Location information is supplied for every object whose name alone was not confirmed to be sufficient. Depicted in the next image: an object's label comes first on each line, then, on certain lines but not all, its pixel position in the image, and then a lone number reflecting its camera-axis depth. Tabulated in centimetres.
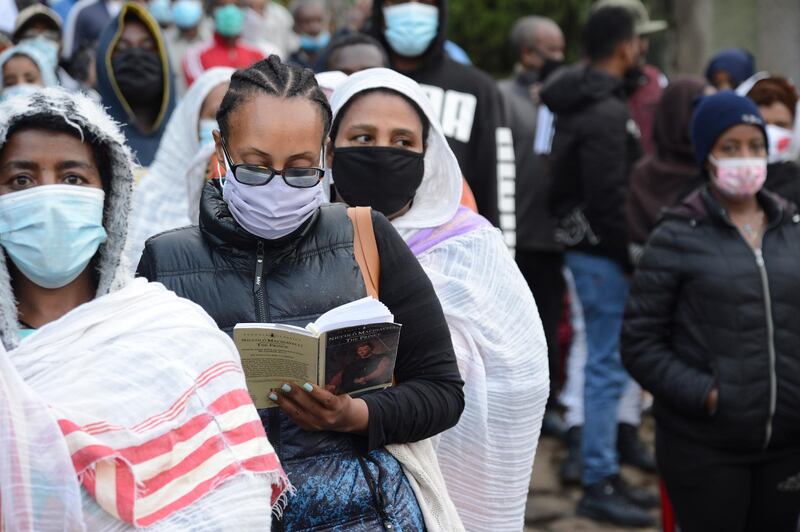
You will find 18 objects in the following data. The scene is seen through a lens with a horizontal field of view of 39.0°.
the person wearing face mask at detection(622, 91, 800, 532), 432
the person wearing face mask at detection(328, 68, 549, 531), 334
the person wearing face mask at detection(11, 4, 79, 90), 763
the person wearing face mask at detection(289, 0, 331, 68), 1009
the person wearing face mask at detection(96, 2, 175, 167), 589
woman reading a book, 249
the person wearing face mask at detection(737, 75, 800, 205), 550
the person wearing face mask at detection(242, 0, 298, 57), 947
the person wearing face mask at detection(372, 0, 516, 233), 517
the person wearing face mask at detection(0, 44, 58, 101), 639
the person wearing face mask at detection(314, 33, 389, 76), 486
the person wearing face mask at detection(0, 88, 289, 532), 213
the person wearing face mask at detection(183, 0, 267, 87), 786
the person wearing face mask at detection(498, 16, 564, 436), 712
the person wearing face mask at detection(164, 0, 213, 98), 926
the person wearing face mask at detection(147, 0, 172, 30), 950
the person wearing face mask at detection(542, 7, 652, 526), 623
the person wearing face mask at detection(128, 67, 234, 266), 454
